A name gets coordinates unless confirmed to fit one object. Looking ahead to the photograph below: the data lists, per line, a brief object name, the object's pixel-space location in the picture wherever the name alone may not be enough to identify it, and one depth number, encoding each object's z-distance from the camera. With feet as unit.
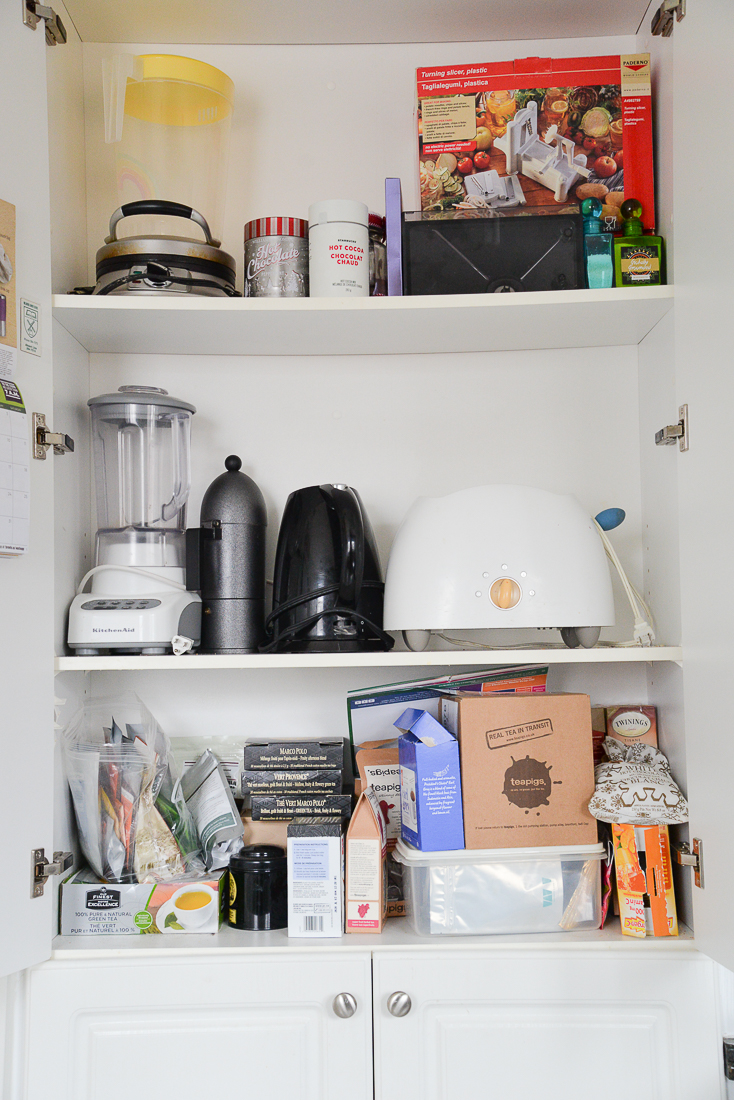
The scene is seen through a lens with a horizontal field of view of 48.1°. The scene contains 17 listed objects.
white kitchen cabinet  3.44
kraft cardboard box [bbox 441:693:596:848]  3.62
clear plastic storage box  3.59
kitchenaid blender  3.76
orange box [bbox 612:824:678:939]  3.55
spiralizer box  4.12
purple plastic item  3.89
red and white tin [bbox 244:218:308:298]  3.87
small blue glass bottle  3.96
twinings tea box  4.12
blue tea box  3.58
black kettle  3.80
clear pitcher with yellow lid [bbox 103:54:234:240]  3.99
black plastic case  3.94
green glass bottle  3.87
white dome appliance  3.60
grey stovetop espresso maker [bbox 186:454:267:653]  3.87
